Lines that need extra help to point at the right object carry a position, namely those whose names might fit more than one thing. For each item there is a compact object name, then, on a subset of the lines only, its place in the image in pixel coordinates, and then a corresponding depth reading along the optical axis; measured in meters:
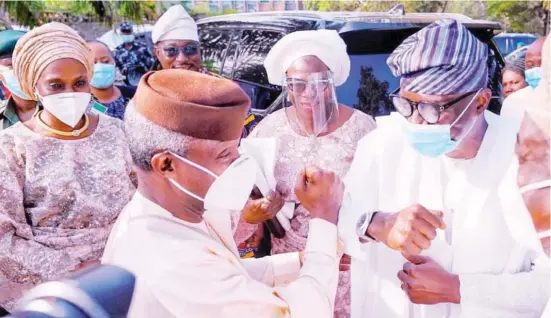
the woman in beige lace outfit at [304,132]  2.42
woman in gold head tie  2.11
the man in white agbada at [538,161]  1.02
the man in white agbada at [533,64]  3.38
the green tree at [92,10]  10.45
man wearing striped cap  1.55
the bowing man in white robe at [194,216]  1.25
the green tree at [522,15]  9.00
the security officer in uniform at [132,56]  6.64
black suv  3.53
